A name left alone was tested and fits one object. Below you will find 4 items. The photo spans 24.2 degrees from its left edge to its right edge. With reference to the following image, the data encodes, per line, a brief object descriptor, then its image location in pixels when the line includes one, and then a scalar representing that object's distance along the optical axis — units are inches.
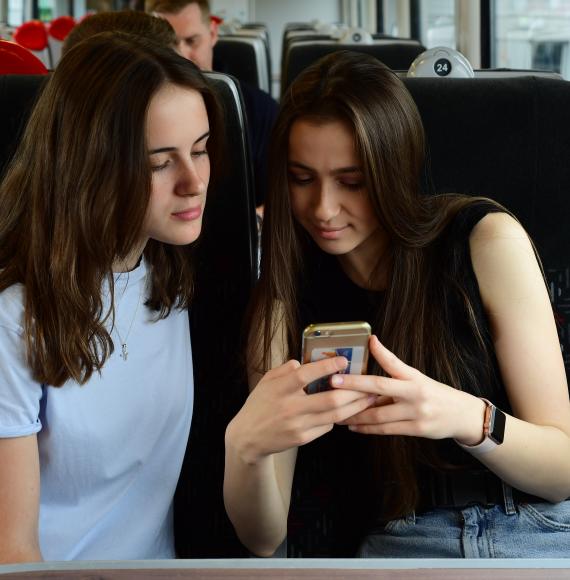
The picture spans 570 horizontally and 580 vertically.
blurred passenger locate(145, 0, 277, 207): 163.1
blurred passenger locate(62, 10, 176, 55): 99.3
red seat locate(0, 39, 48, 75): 93.7
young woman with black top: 69.8
